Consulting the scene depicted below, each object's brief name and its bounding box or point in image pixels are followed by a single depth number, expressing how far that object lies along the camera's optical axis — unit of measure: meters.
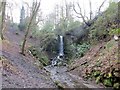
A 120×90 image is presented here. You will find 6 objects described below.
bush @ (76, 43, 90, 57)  9.74
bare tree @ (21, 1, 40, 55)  8.03
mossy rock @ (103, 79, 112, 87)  5.14
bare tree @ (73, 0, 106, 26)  11.87
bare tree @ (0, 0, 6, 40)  9.23
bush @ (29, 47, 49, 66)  10.27
